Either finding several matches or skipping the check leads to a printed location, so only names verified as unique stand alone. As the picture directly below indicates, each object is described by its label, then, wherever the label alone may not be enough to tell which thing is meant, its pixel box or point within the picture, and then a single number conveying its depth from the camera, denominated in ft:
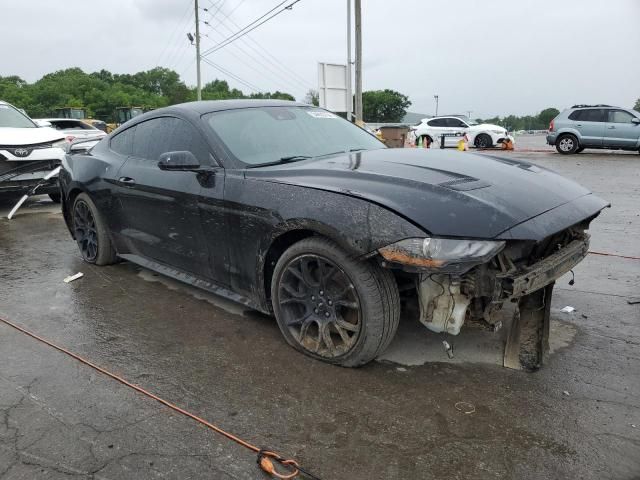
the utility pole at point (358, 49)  60.85
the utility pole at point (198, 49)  135.37
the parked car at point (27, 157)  25.71
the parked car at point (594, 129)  54.08
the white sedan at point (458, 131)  71.41
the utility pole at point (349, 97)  50.96
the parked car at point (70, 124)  53.88
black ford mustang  8.40
